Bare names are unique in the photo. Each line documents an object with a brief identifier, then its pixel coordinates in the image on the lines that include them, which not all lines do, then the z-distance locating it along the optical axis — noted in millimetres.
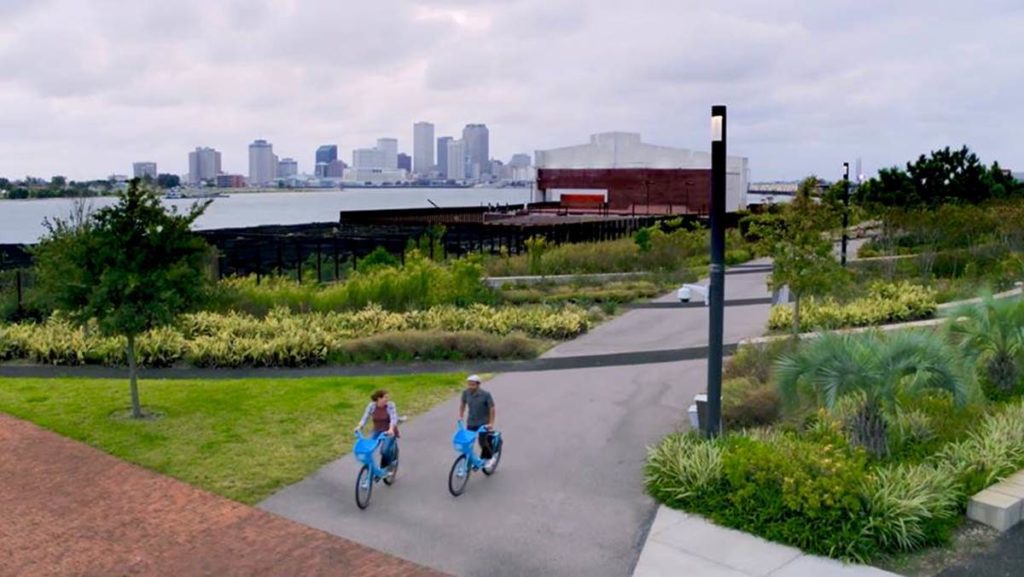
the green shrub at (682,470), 9516
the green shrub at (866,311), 19047
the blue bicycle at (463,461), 9875
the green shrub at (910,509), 8391
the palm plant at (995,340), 13016
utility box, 11281
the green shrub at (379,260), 25906
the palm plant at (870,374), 9898
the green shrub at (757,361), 13852
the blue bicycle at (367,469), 9375
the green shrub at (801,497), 8422
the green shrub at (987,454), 9602
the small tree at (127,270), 12391
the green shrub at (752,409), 11883
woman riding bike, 9875
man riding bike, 10258
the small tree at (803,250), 16422
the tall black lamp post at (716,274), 10141
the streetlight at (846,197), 17812
